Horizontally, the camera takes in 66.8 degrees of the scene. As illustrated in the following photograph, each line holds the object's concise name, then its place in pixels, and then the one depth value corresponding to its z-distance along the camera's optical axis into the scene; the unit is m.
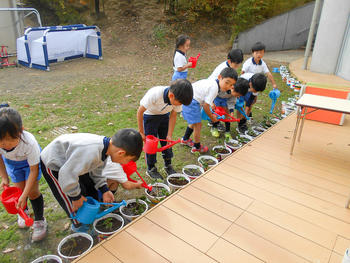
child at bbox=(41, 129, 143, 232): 1.72
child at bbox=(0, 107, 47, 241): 1.74
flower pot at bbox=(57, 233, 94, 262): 1.93
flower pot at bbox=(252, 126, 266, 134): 4.16
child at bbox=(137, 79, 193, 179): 2.37
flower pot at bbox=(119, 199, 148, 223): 2.18
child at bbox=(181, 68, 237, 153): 3.16
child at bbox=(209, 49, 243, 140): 3.80
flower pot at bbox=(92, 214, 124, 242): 1.99
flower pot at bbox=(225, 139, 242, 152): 3.44
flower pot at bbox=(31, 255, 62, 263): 1.81
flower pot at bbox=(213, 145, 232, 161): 3.27
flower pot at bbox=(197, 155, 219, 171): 3.04
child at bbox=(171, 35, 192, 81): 4.13
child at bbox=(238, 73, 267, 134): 3.70
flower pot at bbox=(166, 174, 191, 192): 2.70
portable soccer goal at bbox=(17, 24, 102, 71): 7.83
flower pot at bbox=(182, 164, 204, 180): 2.89
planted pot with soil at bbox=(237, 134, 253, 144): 3.74
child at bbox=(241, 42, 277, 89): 4.28
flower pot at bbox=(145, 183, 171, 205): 2.40
